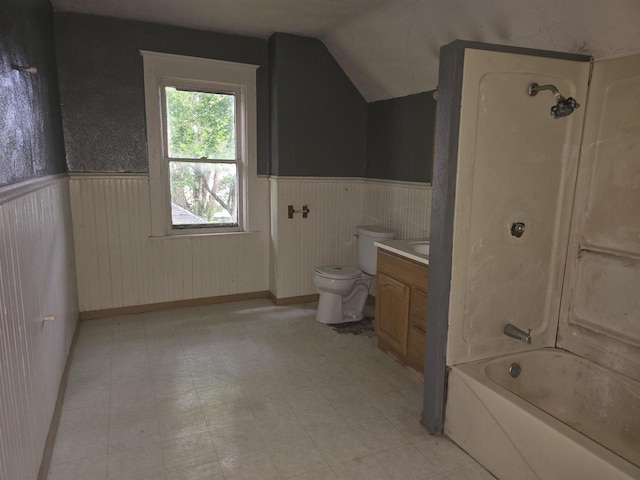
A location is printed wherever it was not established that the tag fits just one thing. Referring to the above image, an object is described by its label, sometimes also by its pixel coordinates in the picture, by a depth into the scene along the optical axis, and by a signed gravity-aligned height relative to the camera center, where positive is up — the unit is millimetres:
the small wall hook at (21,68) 1631 +375
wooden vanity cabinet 2543 -852
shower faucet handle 2008 -253
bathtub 1506 -1018
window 3416 +236
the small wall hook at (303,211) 3785 -355
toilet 3389 -896
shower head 1855 +320
